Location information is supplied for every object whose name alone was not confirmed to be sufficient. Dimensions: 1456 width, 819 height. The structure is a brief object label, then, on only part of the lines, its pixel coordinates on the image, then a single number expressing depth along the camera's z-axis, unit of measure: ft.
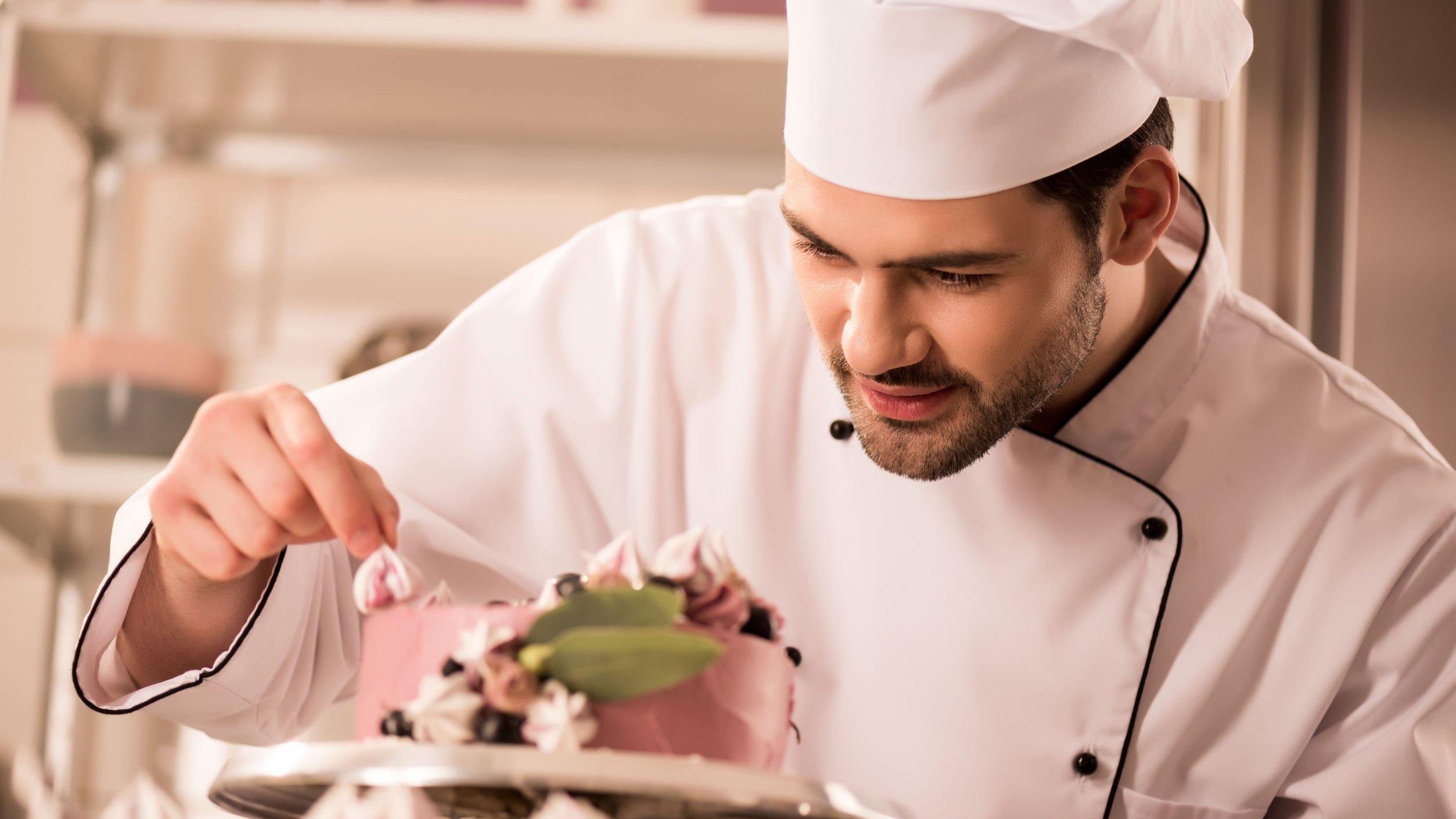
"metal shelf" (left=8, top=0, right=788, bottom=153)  8.04
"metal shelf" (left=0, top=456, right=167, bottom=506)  7.91
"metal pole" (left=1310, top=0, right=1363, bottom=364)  7.26
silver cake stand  4.64
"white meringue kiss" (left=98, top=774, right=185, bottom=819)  4.95
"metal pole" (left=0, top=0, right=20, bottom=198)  7.94
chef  5.98
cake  5.02
